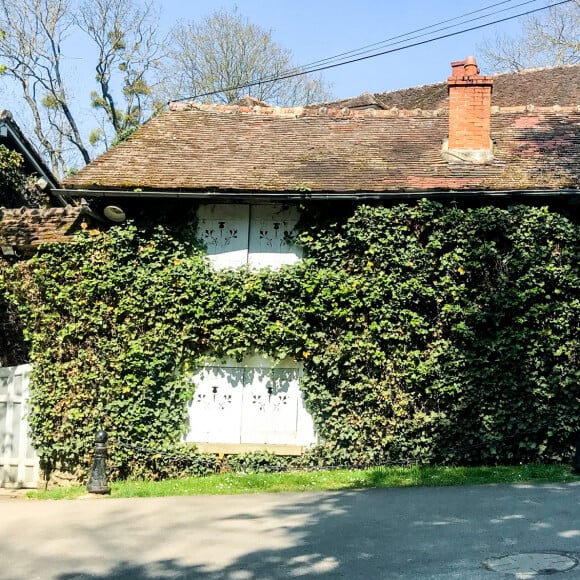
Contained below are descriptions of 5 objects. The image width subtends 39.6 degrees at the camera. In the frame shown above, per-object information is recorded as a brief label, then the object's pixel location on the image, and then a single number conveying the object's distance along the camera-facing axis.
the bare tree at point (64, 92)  36.69
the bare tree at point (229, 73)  38.44
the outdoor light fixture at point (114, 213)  13.97
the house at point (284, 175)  13.84
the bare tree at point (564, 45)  30.05
